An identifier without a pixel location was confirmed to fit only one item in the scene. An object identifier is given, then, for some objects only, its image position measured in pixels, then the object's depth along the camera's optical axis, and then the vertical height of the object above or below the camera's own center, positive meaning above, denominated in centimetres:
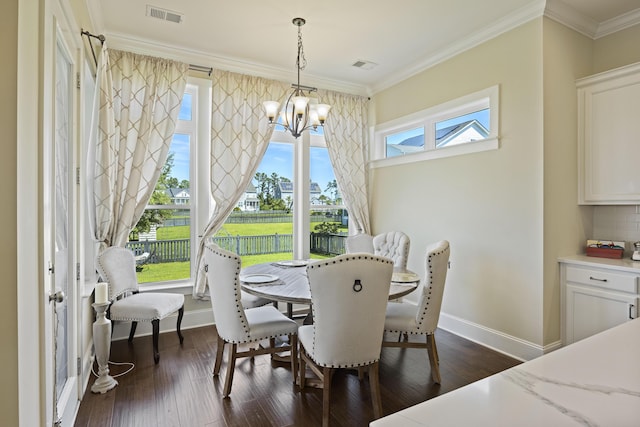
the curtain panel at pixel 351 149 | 475 +89
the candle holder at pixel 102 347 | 254 -100
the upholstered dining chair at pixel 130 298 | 301 -78
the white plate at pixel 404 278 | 279 -53
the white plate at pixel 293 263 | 344 -50
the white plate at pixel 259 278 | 277 -53
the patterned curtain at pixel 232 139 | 391 +86
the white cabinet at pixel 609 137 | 287 +66
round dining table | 247 -55
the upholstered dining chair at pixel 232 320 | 243 -80
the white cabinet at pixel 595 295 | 266 -67
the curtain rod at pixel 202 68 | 384 +161
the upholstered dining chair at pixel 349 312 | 202 -59
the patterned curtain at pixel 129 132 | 330 +82
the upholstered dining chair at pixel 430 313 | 258 -76
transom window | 345 +97
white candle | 256 -59
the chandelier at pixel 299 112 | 289 +87
